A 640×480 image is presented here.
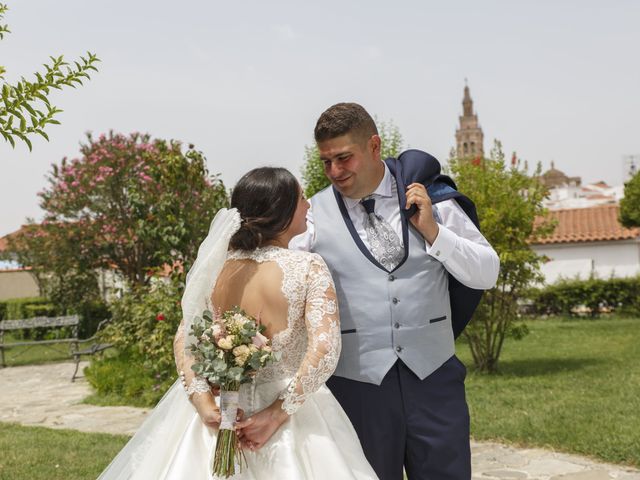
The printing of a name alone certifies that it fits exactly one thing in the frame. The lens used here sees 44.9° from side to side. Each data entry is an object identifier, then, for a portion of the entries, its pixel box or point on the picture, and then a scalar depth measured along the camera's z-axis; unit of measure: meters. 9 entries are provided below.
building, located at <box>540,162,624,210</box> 47.81
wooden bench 16.12
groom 2.91
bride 2.64
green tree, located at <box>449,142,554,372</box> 10.24
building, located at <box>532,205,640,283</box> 27.73
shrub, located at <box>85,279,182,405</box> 8.57
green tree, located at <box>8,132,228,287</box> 18.50
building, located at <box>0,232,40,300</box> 32.33
